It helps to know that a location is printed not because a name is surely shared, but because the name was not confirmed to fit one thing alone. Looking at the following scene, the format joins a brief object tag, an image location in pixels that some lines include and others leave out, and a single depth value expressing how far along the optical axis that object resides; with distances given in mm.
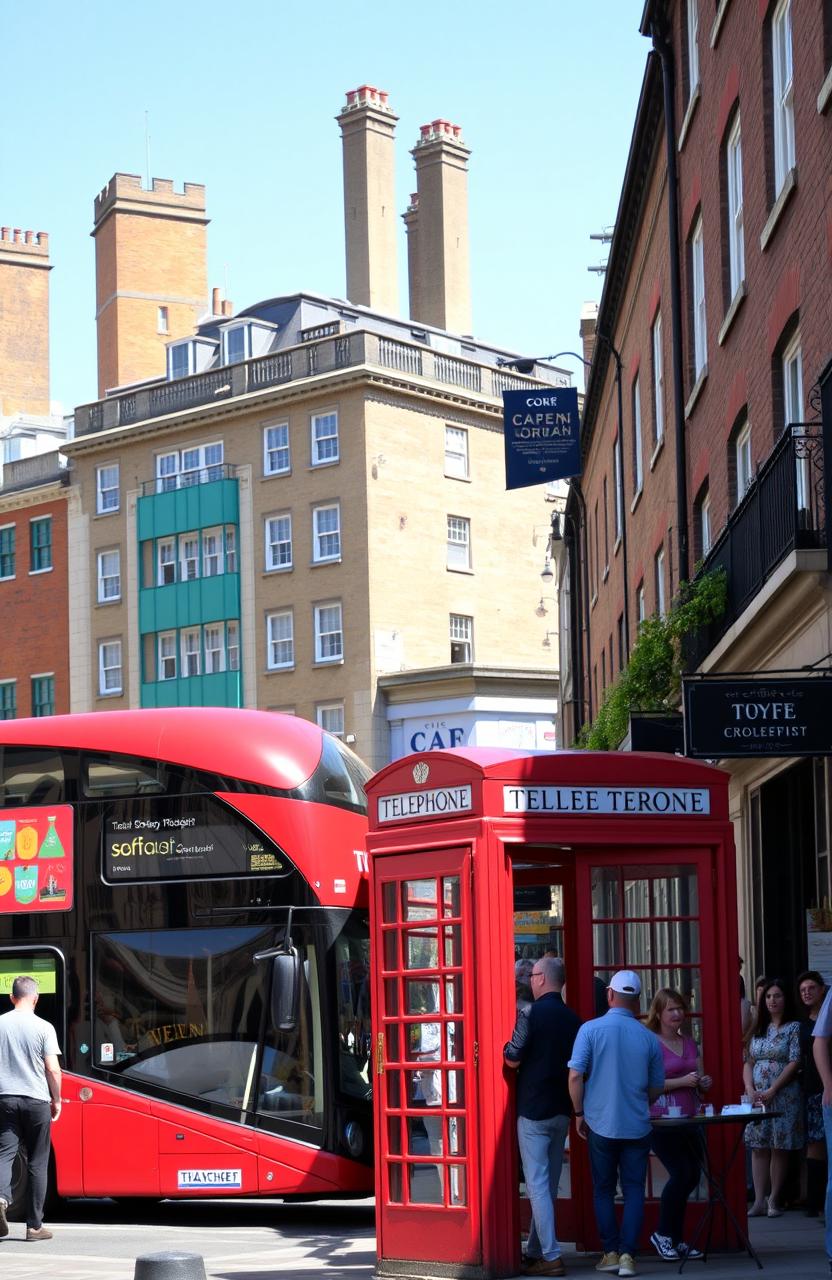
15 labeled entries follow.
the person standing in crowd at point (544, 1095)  11250
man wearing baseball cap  11070
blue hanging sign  28016
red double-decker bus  15539
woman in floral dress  13688
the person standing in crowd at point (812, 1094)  13281
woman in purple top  11500
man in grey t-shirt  14664
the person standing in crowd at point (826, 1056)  10625
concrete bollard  8062
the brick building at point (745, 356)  15844
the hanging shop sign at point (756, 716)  13305
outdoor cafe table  11133
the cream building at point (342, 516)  57281
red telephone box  11391
